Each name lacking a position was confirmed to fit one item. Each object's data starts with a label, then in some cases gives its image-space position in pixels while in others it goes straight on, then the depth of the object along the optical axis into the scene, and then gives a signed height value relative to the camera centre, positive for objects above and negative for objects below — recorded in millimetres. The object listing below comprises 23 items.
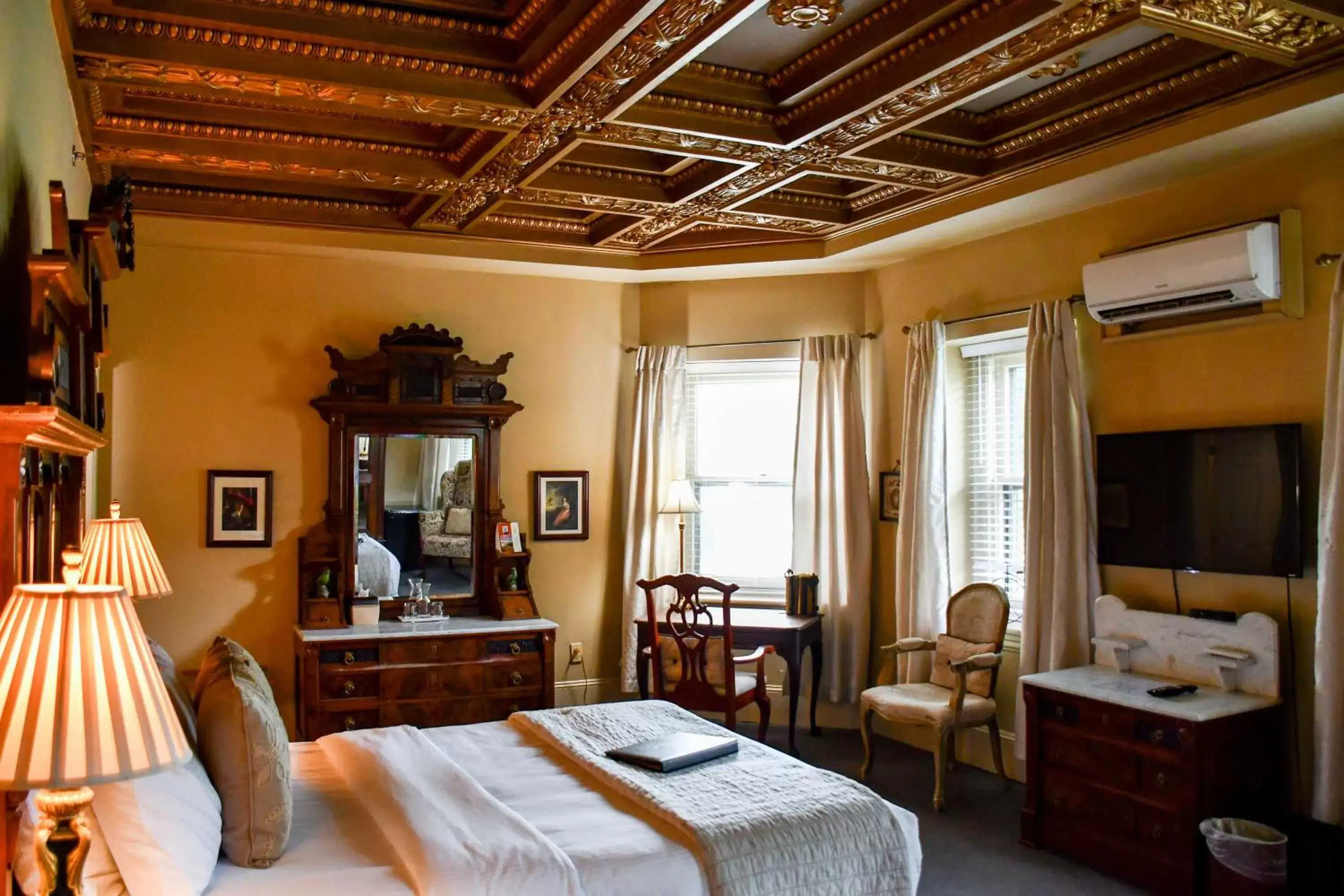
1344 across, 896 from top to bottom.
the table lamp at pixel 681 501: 6160 -94
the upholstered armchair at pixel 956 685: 4684 -982
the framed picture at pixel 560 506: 6215 -120
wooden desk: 5586 -830
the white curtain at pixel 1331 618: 3471 -468
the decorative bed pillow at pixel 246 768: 2438 -685
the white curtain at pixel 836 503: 5938 -108
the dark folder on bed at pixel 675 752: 3158 -845
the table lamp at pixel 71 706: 1420 -312
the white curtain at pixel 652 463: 6285 +144
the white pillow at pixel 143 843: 2152 -758
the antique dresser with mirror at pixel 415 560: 5262 -409
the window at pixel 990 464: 5348 +110
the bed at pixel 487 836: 2375 -904
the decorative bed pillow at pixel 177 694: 2625 -552
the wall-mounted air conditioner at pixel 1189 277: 3850 +832
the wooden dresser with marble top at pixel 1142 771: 3602 -1074
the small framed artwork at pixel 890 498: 5859 -74
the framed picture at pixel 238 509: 5484 -114
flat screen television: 3807 -68
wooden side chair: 5215 -932
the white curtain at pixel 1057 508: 4574 -107
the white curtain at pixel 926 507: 5469 -118
